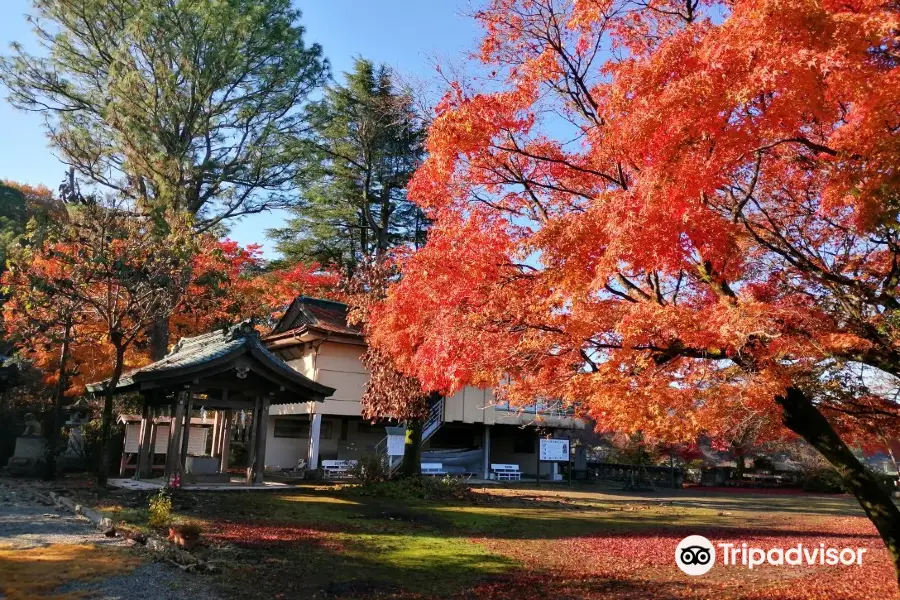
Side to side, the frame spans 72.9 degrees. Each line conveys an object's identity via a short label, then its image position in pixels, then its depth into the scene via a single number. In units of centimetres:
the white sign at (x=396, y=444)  2105
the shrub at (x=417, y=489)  1612
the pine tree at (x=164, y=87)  2259
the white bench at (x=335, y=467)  2059
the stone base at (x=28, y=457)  1733
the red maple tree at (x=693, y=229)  563
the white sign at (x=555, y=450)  2292
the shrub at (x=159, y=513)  925
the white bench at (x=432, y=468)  2248
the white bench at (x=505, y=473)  2494
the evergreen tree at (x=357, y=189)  3027
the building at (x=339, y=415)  2170
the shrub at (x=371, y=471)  1703
